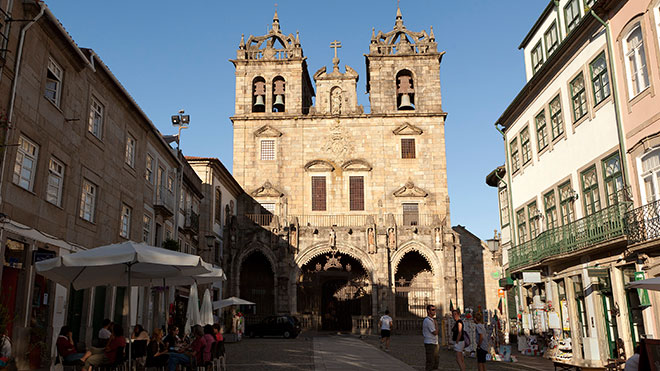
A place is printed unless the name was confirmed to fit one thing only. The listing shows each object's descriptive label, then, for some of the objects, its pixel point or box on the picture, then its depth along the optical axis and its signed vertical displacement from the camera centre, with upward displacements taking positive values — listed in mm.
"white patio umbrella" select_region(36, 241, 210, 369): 9430 +898
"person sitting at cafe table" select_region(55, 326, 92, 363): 9812 -593
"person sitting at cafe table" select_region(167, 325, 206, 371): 10367 -727
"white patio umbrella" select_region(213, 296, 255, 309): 24059 +512
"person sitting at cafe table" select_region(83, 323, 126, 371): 9523 -612
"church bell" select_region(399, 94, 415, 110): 38250 +13898
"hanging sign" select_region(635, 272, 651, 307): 13711 +362
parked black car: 28578 -621
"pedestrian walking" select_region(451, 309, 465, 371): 11766 -536
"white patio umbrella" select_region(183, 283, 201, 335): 18234 +122
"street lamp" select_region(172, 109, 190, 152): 25438 +8583
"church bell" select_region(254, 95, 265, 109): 38438 +14175
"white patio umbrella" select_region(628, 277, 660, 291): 9641 +442
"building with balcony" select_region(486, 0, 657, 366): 15227 +3821
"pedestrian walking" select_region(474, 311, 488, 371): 11781 -740
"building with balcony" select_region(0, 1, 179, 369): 12328 +3781
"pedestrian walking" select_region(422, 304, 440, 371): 12812 -626
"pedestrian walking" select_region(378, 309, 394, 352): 20531 -502
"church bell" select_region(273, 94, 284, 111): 38688 +14243
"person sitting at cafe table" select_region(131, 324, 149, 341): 11898 -374
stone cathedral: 33750 +8029
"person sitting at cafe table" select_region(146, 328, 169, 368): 10641 -692
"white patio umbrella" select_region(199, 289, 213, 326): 19030 +124
